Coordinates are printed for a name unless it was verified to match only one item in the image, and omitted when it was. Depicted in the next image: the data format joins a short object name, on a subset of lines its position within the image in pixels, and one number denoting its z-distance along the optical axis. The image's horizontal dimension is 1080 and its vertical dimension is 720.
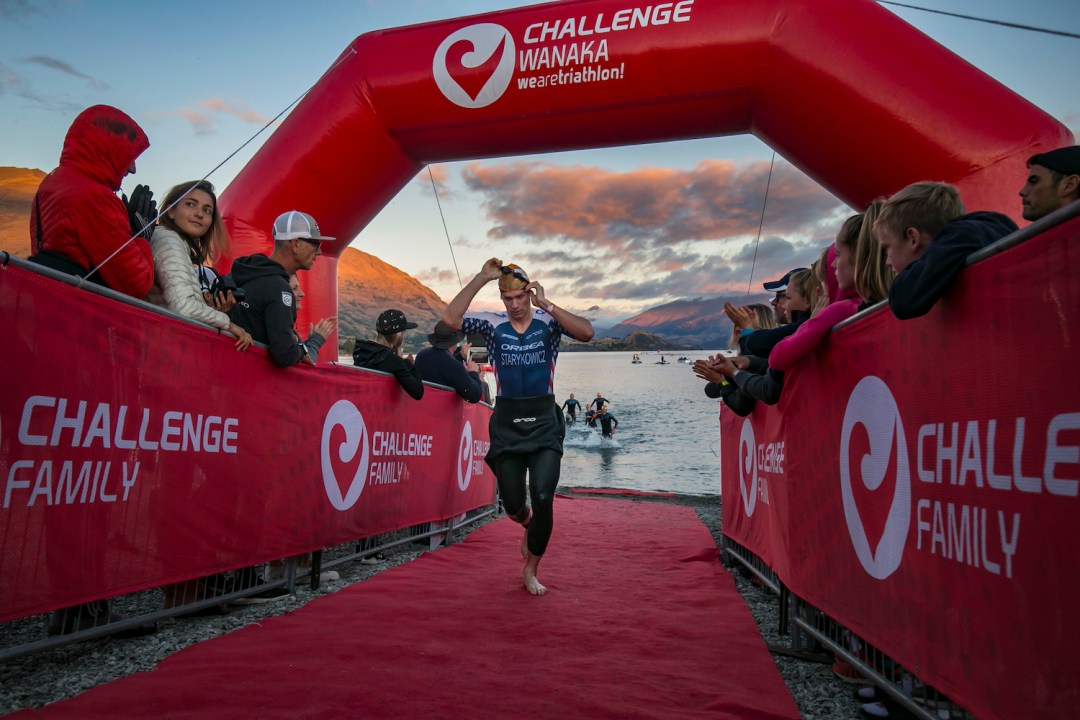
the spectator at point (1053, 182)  2.78
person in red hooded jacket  2.98
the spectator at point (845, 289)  2.69
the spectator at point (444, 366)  6.50
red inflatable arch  5.59
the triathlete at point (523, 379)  4.52
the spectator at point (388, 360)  5.28
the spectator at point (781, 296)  4.58
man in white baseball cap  3.82
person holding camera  3.47
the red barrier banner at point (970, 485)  1.45
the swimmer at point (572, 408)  28.16
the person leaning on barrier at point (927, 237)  1.89
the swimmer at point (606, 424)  22.94
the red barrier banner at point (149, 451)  2.37
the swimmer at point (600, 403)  24.02
